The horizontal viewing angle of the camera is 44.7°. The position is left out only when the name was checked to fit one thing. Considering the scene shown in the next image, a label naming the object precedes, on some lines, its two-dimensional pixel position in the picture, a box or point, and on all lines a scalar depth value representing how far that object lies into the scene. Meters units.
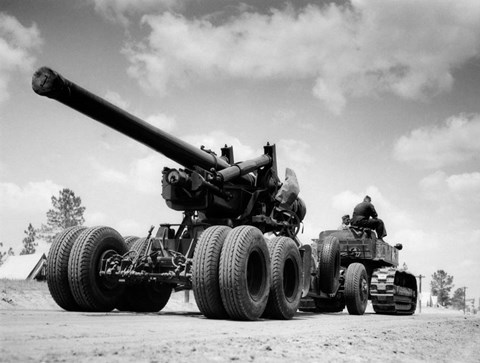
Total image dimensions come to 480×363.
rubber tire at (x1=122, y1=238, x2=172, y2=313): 10.44
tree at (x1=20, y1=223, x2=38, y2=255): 75.99
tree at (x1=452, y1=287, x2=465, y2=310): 116.97
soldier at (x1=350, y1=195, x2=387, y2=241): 16.84
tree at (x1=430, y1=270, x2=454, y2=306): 110.91
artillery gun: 8.19
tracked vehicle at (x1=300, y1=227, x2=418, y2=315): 13.21
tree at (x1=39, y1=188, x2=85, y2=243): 64.44
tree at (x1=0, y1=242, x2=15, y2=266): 88.53
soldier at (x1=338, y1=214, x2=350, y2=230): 17.72
